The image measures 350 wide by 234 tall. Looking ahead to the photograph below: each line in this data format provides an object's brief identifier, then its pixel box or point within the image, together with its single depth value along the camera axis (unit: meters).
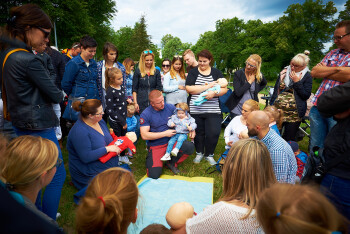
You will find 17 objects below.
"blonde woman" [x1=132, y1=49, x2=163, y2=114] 4.92
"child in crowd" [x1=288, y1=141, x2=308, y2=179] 3.57
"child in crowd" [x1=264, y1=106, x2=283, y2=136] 3.53
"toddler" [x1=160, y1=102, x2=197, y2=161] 4.02
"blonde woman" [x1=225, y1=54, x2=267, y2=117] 4.41
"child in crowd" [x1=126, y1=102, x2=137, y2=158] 4.89
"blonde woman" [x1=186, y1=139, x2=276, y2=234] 1.36
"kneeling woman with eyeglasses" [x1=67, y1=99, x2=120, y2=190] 2.84
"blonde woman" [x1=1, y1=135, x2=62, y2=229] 1.40
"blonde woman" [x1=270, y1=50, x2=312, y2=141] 4.02
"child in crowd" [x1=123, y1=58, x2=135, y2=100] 6.17
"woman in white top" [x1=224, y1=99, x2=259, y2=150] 3.75
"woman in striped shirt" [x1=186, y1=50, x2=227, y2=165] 4.17
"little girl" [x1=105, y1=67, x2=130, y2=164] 4.09
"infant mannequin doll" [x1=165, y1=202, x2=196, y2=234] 1.84
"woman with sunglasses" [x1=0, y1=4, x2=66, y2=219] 1.90
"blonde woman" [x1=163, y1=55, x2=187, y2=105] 4.93
